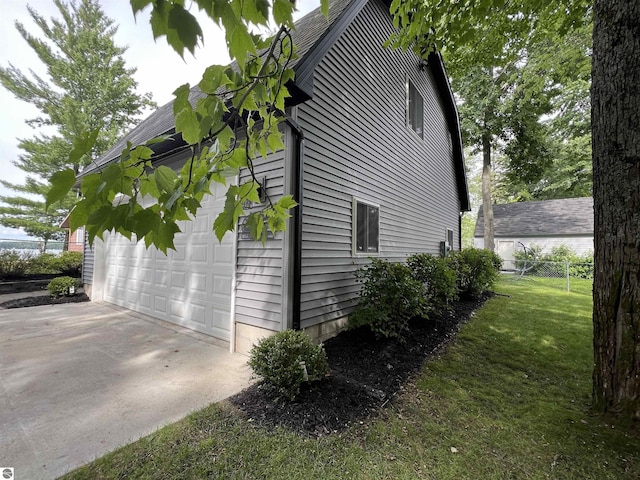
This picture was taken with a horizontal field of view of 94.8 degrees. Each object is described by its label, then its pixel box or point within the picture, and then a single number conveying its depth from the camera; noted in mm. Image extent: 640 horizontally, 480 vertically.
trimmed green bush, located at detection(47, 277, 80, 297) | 7856
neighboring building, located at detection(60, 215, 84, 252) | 15142
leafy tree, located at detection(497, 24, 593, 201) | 8156
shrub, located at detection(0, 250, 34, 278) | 9586
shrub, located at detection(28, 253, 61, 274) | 10273
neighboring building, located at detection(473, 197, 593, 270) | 17375
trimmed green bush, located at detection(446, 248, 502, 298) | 7730
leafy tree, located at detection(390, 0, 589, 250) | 4605
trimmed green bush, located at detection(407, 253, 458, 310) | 5520
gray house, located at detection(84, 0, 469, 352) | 3896
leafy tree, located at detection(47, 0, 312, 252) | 906
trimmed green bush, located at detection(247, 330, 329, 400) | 2799
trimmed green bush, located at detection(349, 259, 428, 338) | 4383
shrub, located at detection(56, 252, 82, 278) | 10766
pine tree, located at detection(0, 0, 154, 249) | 13352
